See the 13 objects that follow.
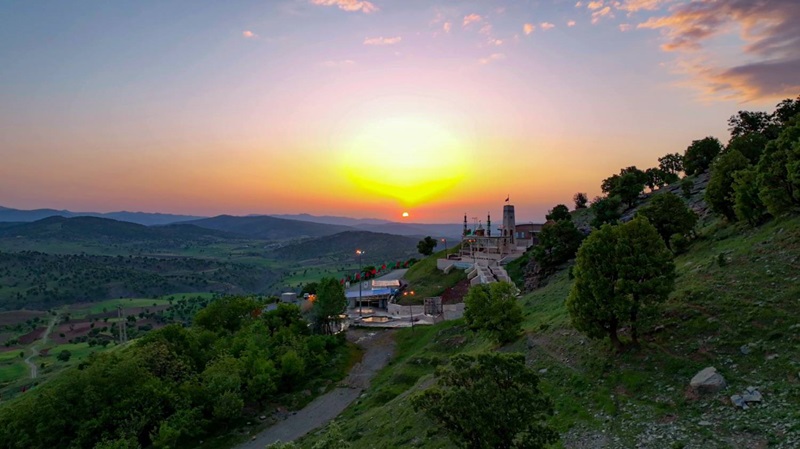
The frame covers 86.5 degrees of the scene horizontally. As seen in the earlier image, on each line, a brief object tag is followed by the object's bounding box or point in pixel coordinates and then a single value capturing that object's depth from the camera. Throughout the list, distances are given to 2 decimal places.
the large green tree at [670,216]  42.97
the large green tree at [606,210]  73.44
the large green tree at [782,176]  32.50
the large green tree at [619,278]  24.88
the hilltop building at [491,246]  80.25
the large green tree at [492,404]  15.43
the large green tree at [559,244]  65.50
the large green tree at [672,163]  110.31
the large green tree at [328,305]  62.59
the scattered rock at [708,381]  19.97
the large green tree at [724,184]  43.03
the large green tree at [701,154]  86.62
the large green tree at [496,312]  36.94
